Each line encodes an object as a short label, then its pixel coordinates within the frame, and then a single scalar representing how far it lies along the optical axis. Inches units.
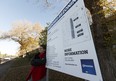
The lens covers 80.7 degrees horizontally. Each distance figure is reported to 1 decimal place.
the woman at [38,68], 80.1
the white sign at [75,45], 39.8
